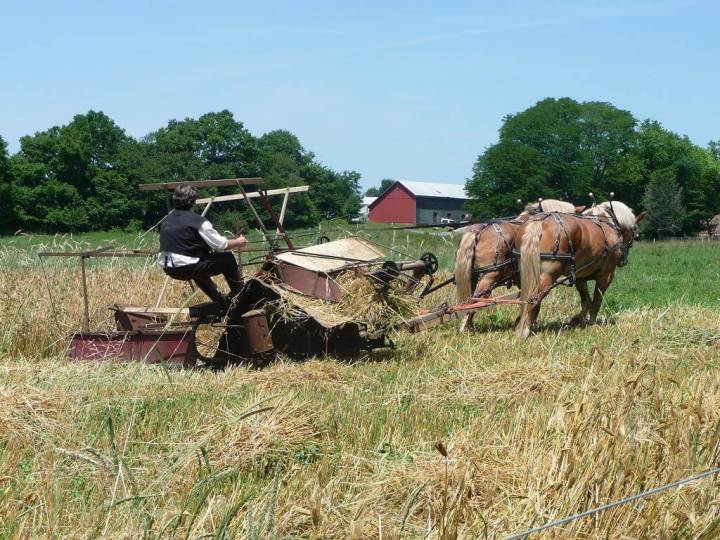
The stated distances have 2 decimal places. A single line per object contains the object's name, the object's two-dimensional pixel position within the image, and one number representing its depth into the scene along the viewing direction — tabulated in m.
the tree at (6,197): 63.62
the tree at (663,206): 72.56
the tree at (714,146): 132.45
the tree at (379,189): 167.21
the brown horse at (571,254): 10.78
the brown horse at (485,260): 11.50
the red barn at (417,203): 104.75
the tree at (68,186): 65.38
